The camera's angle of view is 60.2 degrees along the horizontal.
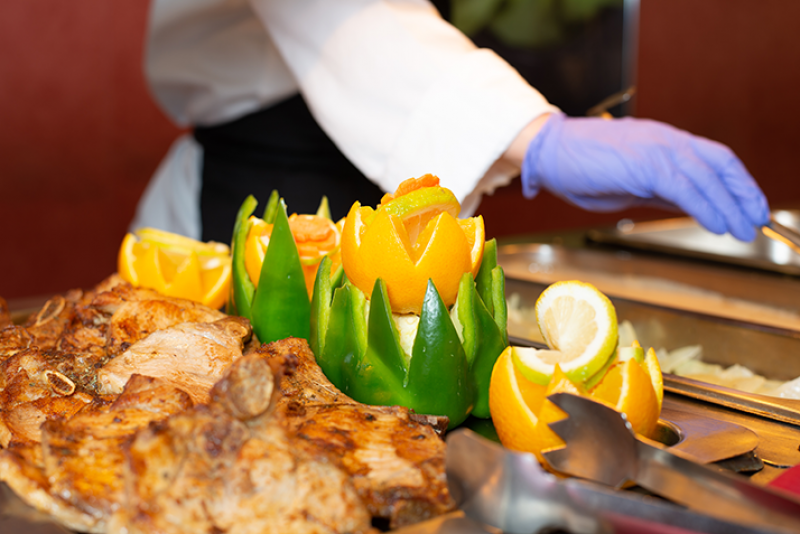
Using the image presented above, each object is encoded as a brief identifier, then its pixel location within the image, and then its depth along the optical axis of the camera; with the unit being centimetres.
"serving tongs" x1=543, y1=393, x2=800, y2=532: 59
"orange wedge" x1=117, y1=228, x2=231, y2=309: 120
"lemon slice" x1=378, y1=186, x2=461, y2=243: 85
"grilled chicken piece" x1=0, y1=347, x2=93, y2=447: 82
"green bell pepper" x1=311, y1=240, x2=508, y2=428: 82
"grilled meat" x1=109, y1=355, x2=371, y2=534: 61
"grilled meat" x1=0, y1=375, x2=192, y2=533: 64
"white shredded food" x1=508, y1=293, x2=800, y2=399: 126
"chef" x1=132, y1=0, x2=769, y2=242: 143
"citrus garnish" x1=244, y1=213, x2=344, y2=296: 103
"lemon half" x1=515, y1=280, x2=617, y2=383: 78
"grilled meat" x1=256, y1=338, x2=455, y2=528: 67
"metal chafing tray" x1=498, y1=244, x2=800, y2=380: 136
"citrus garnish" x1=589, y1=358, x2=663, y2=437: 76
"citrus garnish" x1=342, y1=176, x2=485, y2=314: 82
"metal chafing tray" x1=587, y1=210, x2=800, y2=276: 215
